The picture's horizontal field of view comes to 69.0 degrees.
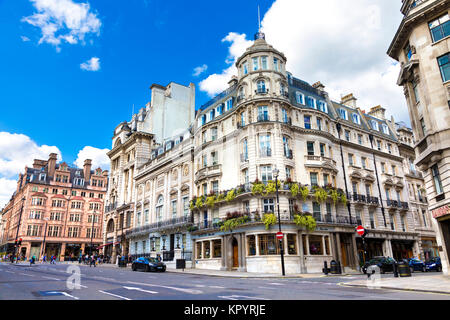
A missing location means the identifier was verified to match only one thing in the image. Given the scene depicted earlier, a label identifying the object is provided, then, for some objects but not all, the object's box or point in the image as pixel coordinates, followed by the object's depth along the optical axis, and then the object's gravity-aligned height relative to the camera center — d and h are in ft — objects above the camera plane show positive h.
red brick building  246.47 +41.33
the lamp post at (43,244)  235.93 +13.42
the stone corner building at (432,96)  66.03 +33.21
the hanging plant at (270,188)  99.04 +20.34
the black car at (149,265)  98.22 -1.12
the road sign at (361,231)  58.03 +4.19
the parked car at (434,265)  93.15 -3.13
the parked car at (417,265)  95.45 -3.12
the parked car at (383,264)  89.86 -2.36
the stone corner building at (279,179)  102.63 +27.85
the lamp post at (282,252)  82.99 +1.25
